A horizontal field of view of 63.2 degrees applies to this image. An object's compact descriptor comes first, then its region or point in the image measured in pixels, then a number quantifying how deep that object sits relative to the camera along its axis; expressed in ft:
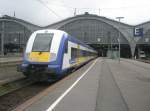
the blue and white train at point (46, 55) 22.10
